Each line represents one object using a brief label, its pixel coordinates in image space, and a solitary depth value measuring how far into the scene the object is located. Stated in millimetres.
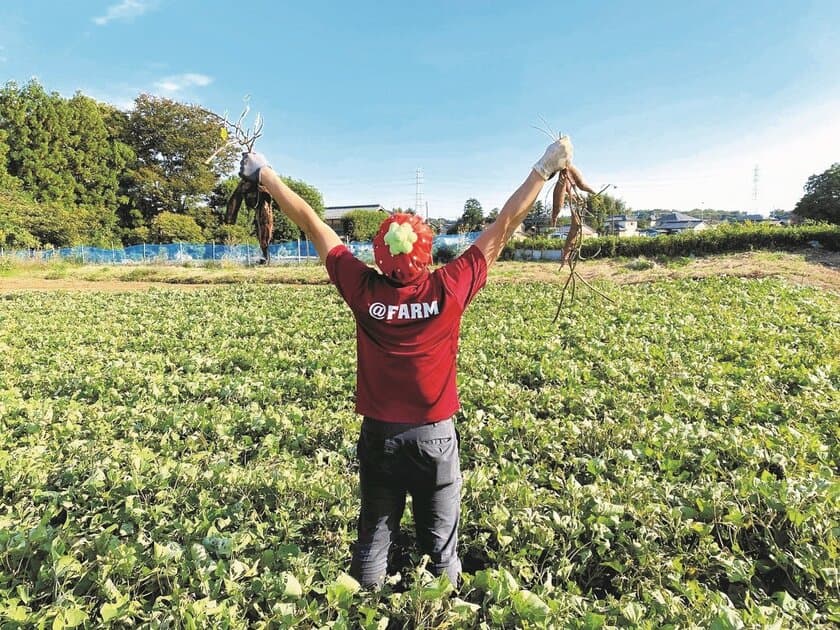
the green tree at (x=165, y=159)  47250
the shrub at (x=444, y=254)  38925
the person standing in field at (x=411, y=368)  2182
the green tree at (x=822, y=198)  53469
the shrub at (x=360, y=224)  54625
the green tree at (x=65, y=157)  40812
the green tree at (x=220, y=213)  44969
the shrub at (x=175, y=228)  43906
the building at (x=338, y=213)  58688
